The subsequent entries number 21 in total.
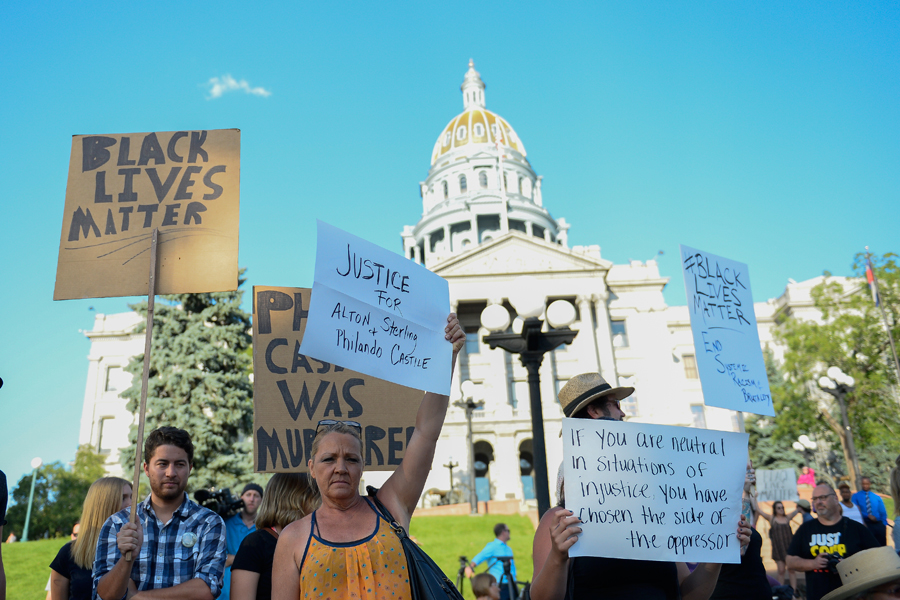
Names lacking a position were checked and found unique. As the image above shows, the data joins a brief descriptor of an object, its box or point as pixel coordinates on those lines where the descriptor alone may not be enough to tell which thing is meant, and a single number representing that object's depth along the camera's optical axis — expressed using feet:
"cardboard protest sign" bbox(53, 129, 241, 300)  14.11
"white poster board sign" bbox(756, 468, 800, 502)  44.39
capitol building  146.72
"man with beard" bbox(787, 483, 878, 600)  17.30
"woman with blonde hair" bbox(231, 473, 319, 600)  11.16
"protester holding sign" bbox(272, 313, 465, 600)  8.46
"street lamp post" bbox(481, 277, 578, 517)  22.58
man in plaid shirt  11.27
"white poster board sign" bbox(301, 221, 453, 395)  10.62
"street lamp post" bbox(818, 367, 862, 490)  57.62
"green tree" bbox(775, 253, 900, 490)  96.68
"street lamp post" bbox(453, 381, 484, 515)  72.02
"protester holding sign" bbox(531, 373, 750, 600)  9.04
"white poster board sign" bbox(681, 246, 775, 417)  12.66
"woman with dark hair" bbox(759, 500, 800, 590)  36.16
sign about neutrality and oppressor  9.20
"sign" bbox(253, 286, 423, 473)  15.57
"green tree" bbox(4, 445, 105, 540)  125.49
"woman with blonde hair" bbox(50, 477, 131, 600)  13.56
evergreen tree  74.02
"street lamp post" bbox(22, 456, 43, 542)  92.94
